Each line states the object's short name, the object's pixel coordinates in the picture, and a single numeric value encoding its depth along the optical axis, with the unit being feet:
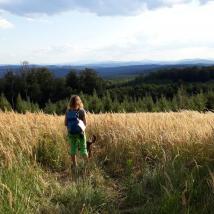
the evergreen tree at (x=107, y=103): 221.05
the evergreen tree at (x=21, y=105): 205.98
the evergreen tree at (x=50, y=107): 225.21
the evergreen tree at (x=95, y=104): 219.84
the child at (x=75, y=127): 25.55
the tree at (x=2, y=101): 205.05
